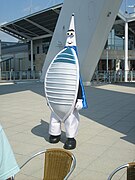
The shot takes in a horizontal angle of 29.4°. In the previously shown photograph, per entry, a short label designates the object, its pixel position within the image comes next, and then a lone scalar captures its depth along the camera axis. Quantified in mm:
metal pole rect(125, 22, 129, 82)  26230
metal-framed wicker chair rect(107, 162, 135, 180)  2191
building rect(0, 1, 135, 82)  30564
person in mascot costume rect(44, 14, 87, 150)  4578
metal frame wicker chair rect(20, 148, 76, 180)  2350
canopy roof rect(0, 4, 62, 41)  29497
